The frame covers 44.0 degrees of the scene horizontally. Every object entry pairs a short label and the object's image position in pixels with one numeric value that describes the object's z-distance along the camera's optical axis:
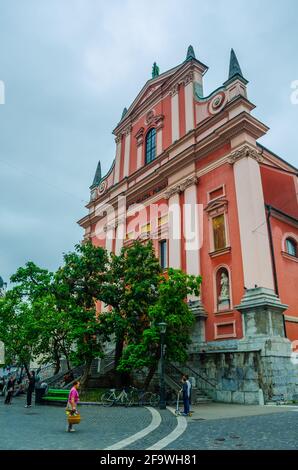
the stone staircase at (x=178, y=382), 15.13
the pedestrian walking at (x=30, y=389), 15.11
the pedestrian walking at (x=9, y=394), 16.62
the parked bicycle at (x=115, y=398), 14.49
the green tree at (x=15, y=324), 21.98
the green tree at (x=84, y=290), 16.86
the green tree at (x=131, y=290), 16.67
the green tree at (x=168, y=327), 14.66
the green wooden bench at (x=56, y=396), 15.57
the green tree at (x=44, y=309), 19.08
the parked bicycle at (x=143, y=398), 14.66
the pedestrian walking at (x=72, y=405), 8.60
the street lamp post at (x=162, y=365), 13.33
